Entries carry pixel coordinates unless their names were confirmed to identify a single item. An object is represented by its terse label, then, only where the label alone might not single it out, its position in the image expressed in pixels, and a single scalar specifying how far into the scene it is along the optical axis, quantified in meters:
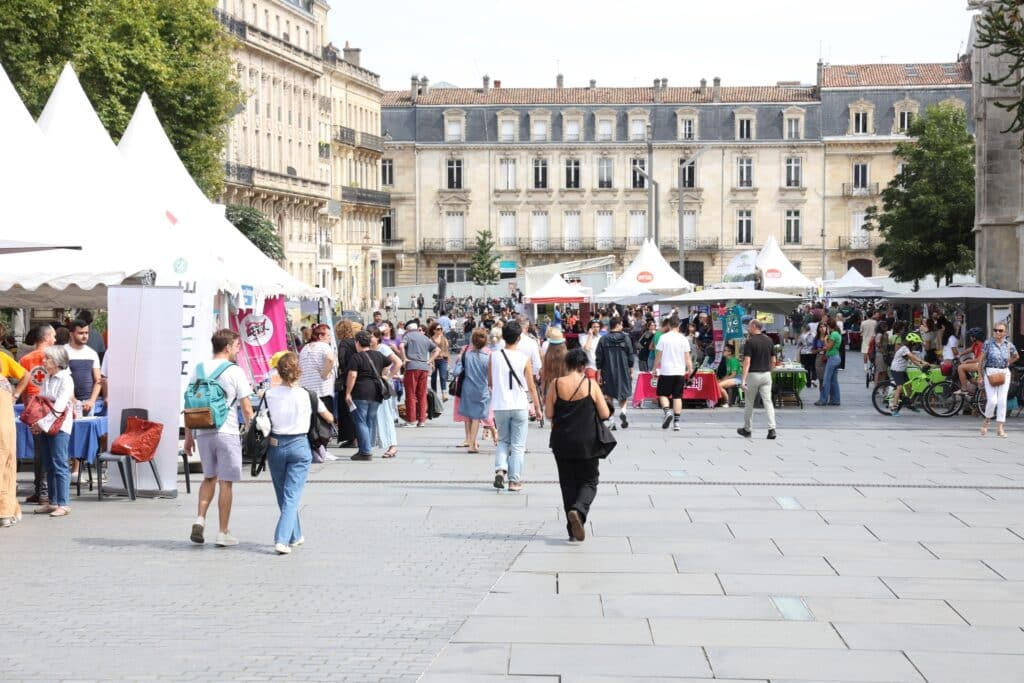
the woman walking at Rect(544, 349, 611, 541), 12.19
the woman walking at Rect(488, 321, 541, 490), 15.30
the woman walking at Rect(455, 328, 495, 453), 19.97
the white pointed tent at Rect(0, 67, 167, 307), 14.84
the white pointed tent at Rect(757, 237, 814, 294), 39.44
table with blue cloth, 15.21
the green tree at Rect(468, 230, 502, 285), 96.44
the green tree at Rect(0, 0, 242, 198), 34.97
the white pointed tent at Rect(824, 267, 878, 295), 50.09
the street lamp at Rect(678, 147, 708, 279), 50.16
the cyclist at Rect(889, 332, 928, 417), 27.64
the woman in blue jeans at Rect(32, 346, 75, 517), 13.98
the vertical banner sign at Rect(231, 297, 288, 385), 21.09
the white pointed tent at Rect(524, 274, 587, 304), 42.62
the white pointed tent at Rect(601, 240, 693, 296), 38.19
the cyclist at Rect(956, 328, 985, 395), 25.58
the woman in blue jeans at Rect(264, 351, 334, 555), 11.72
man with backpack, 11.95
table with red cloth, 28.98
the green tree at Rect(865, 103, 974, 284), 60.12
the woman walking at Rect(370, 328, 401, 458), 19.50
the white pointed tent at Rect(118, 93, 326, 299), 19.41
